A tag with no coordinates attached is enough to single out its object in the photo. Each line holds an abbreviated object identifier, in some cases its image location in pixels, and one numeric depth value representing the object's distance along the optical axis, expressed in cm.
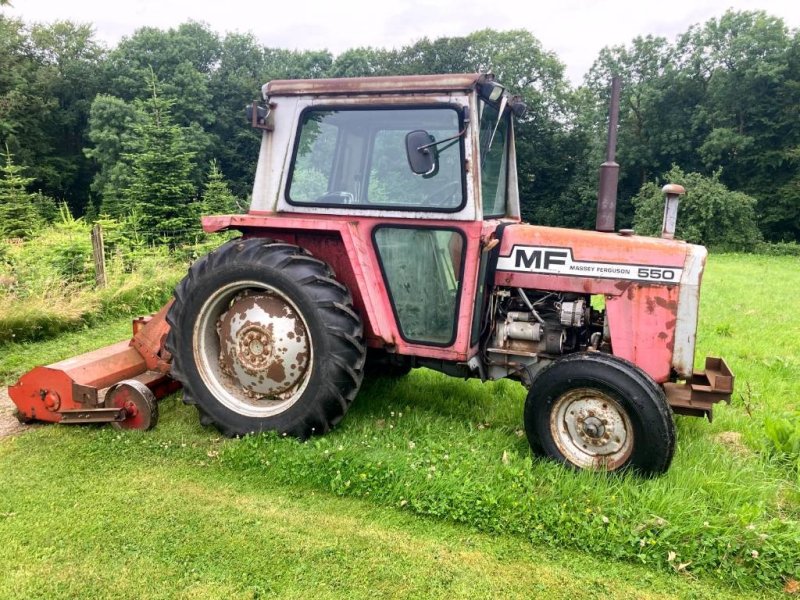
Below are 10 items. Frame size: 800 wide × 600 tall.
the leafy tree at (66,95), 3450
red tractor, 324
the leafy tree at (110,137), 2961
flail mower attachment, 378
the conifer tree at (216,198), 1756
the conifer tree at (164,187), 1605
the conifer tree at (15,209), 1620
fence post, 813
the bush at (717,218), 2175
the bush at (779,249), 2139
